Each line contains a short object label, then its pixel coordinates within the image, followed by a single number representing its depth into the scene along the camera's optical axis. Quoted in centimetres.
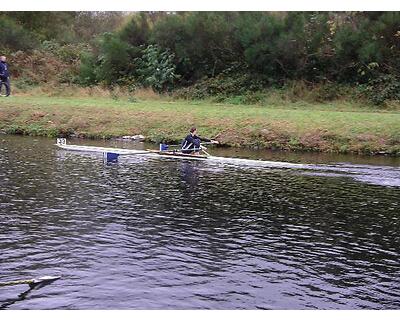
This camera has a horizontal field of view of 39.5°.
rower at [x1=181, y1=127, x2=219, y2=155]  3243
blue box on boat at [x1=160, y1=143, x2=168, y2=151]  3329
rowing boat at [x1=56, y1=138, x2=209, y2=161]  3158
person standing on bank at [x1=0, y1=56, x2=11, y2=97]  3344
